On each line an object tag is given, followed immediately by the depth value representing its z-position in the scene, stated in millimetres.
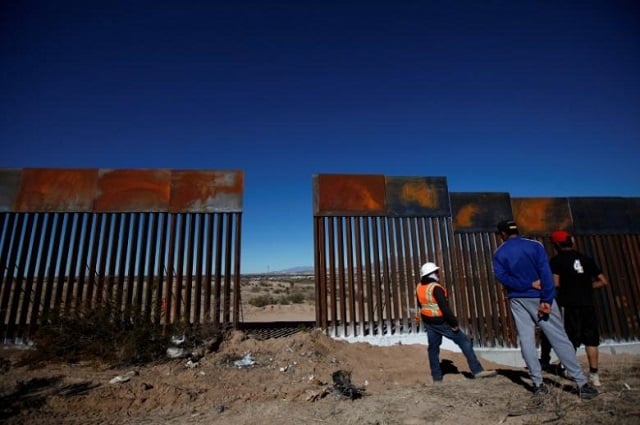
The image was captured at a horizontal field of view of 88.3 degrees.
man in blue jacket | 3730
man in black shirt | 4477
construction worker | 4629
